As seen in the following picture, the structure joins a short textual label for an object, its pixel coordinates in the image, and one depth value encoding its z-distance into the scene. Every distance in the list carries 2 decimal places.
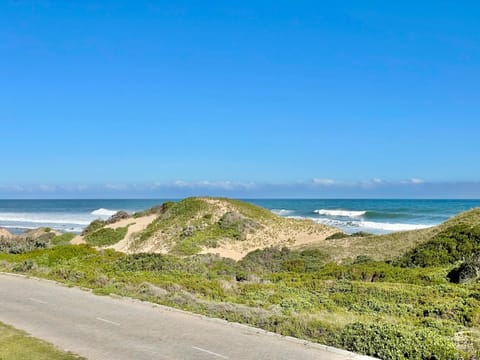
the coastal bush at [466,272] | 20.52
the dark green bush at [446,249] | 25.17
